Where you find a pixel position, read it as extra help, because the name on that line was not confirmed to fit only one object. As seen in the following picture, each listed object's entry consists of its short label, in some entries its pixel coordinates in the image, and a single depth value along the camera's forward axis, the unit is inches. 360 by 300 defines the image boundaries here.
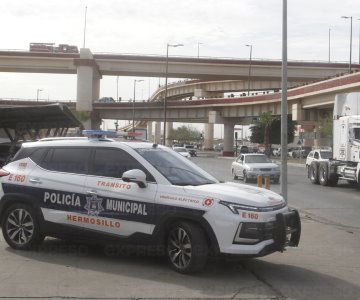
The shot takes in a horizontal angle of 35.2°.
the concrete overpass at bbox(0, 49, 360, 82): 2647.6
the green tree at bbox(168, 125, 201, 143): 6312.5
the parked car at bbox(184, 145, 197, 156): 2691.9
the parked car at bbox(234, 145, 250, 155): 2990.2
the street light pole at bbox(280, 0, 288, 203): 529.7
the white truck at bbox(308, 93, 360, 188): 899.4
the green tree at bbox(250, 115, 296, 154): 3159.9
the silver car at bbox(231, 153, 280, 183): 1061.1
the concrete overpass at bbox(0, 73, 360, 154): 2267.5
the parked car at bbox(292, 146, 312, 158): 2800.2
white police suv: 269.0
